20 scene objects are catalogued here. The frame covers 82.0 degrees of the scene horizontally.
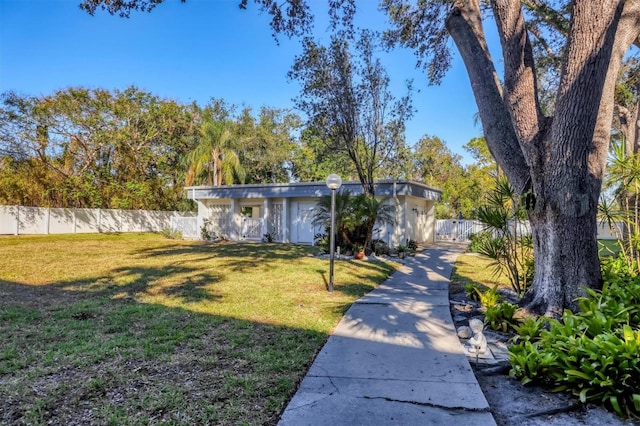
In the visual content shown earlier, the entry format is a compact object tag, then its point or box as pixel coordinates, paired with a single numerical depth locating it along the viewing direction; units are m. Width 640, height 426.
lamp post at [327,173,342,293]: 6.84
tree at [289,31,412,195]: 12.89
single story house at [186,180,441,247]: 15.47
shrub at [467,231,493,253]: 5.73
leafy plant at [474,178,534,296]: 5.34
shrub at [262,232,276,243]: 18.33
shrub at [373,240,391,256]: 13.13
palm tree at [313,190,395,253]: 12.06
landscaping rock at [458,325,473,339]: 4.22
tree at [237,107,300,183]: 26.95
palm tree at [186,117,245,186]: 22.27
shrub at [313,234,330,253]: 13.06
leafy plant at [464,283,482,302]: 6.08
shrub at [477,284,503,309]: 5.16
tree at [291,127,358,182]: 14.90
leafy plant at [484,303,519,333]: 4.43
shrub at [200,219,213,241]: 19.58
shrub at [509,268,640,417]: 2.61
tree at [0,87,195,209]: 20.06
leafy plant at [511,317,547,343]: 3.68
